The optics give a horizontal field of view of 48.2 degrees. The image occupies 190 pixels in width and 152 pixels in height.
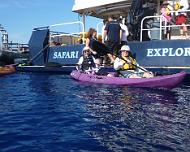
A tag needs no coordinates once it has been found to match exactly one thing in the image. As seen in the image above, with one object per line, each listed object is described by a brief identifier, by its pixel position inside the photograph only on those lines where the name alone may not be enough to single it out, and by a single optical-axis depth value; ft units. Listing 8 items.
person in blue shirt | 25.67
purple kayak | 20.57
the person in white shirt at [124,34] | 25.71
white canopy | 28.88
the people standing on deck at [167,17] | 24.49
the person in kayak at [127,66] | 22.68
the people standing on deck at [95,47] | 26.48
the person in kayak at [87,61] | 26.25
